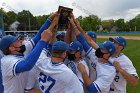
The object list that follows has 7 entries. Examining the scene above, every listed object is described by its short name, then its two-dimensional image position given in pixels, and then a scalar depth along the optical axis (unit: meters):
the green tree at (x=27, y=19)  90.19
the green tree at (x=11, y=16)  88.11
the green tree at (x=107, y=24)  118.19
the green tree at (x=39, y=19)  100.47
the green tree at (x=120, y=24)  112.79
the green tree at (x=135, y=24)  114.75
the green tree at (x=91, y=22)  89.91
